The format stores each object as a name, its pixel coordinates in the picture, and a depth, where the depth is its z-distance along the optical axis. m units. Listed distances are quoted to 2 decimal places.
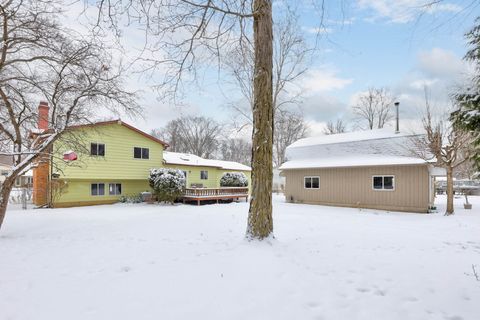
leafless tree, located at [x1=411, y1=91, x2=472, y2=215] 12.67
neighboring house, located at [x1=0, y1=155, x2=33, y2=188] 35.97
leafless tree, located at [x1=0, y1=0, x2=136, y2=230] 6.83
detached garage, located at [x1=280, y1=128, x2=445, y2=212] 14.20
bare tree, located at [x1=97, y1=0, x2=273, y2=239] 5.75
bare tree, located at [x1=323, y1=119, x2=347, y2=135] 35.41
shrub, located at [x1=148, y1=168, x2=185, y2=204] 16.66
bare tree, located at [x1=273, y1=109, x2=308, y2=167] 36.31
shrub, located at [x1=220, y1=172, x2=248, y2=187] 21.66
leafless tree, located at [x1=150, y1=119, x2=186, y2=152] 44.22
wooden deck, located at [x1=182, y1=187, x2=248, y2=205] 17.86
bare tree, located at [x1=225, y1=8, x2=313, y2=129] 16.02
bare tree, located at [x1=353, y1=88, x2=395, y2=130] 28.88
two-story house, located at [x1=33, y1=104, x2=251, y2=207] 15.31
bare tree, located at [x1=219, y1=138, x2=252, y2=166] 50.39
